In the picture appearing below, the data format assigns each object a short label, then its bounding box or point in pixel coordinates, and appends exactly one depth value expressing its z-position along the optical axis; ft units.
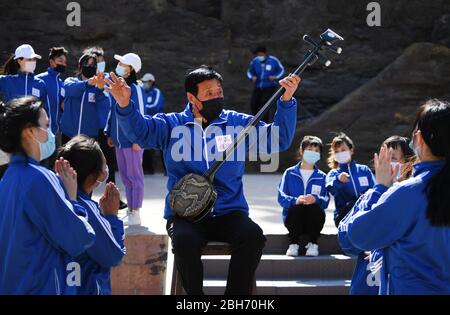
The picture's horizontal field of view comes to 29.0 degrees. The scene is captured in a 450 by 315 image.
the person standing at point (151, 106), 43.93
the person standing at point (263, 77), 48.01
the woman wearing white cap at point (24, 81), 28.89
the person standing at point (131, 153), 26.66
